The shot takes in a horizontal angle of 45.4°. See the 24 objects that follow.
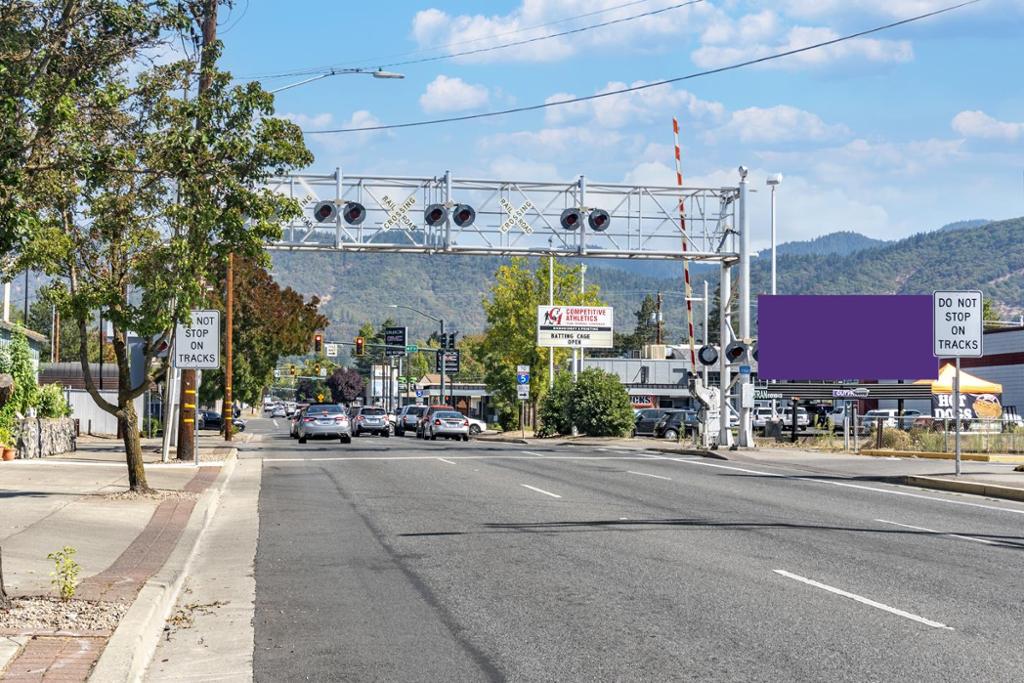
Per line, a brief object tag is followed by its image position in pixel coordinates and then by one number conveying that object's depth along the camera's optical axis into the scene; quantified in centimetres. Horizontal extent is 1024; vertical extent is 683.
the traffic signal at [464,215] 3881
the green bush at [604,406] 5453
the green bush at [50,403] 3828
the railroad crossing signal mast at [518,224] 3847
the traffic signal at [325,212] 3841
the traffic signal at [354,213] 3856
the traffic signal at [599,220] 3909
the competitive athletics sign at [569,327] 6328
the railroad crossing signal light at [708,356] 4038
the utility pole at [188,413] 2916
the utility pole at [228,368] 4462
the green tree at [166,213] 1633
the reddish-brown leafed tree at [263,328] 6425
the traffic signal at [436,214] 3878
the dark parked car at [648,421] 6049
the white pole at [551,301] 6244
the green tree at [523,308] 6750
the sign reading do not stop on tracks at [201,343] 2575
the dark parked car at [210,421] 6881
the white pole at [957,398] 2381
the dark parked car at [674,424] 5578
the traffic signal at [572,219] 3897
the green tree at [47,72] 956
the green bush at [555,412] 5759
